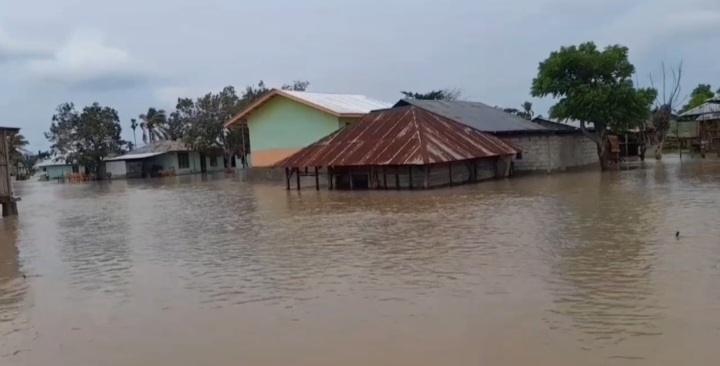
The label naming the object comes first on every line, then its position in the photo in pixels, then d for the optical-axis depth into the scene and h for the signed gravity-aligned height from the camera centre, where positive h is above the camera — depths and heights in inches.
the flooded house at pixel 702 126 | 1599.4 +31.1
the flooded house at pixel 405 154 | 928.9 +1.5
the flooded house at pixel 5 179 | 786.8 -1.5
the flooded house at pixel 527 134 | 1171.9 +23.8
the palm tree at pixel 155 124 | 2886.3 +208.3
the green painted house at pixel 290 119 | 1354.6 +91.9
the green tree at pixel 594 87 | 1115.3 +102.0
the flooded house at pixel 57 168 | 2324.1 +23.2
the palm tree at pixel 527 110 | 2106.4 +140.2
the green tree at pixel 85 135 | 2107.5 +127.8
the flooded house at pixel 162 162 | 2187.5 +24.9
